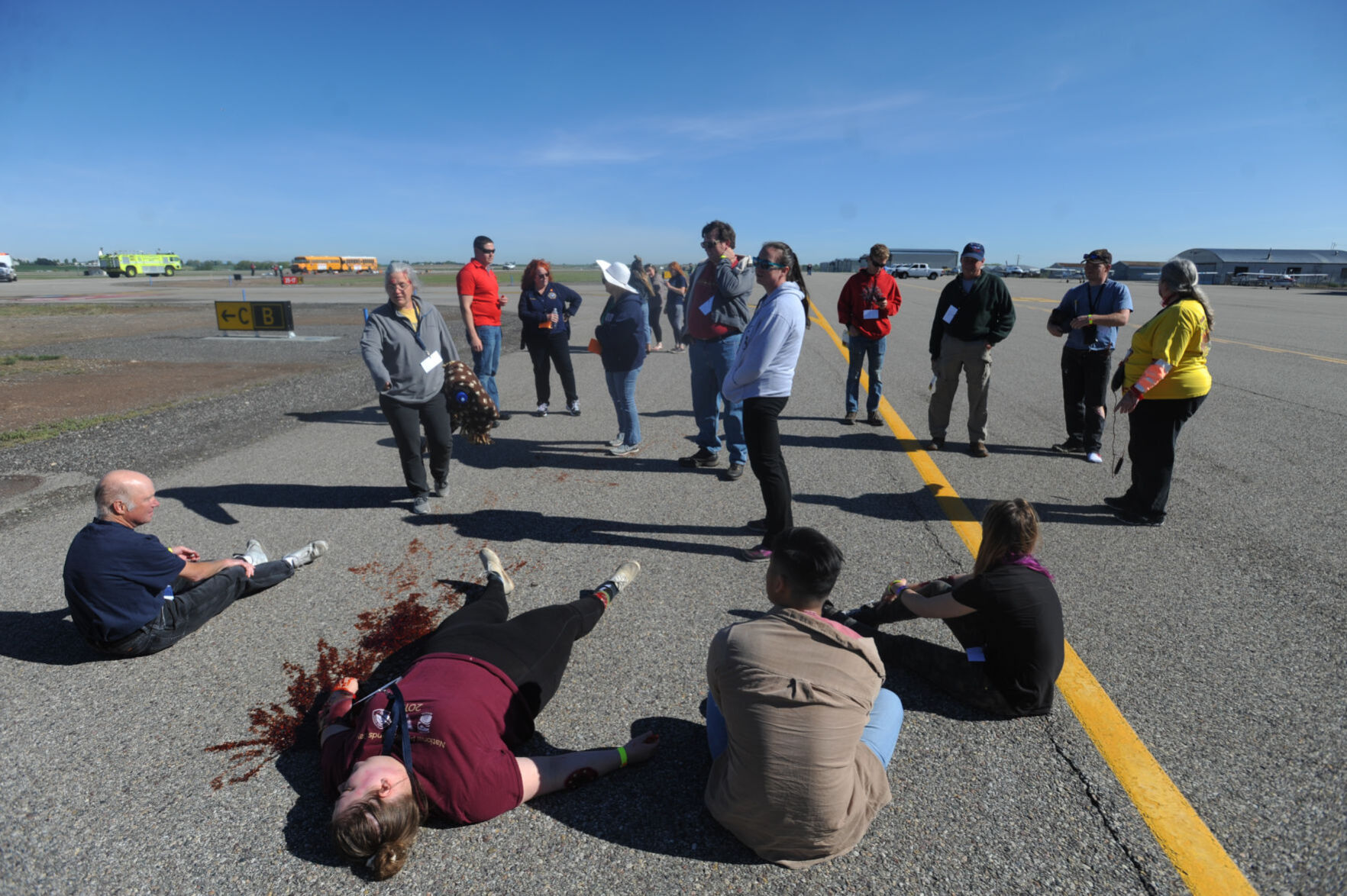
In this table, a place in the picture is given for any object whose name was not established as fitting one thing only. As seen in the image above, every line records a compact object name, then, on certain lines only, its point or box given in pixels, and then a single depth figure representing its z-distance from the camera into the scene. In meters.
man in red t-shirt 7.63
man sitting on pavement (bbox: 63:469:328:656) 3.08
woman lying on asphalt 2.03
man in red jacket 7.46
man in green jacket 6.31
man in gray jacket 5.51
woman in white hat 6.52
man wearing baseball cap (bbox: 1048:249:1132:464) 6.08
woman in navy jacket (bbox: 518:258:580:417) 7.91
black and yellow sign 17.38
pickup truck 62.50
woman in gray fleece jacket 4.95
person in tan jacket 1.98
